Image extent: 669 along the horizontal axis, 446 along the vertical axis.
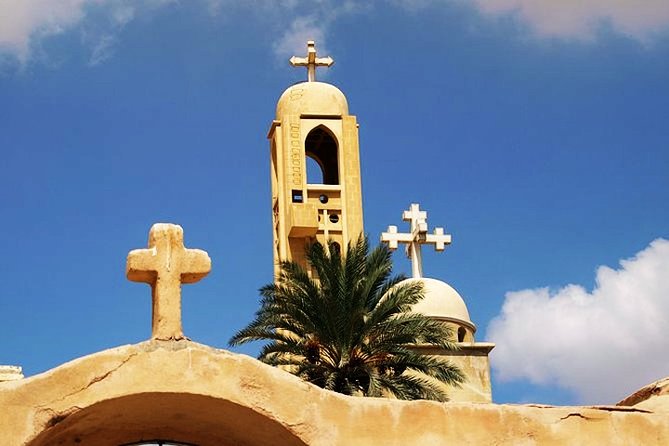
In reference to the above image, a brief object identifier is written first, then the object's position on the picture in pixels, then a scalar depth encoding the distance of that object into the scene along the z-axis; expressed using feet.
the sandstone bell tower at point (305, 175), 101.35
